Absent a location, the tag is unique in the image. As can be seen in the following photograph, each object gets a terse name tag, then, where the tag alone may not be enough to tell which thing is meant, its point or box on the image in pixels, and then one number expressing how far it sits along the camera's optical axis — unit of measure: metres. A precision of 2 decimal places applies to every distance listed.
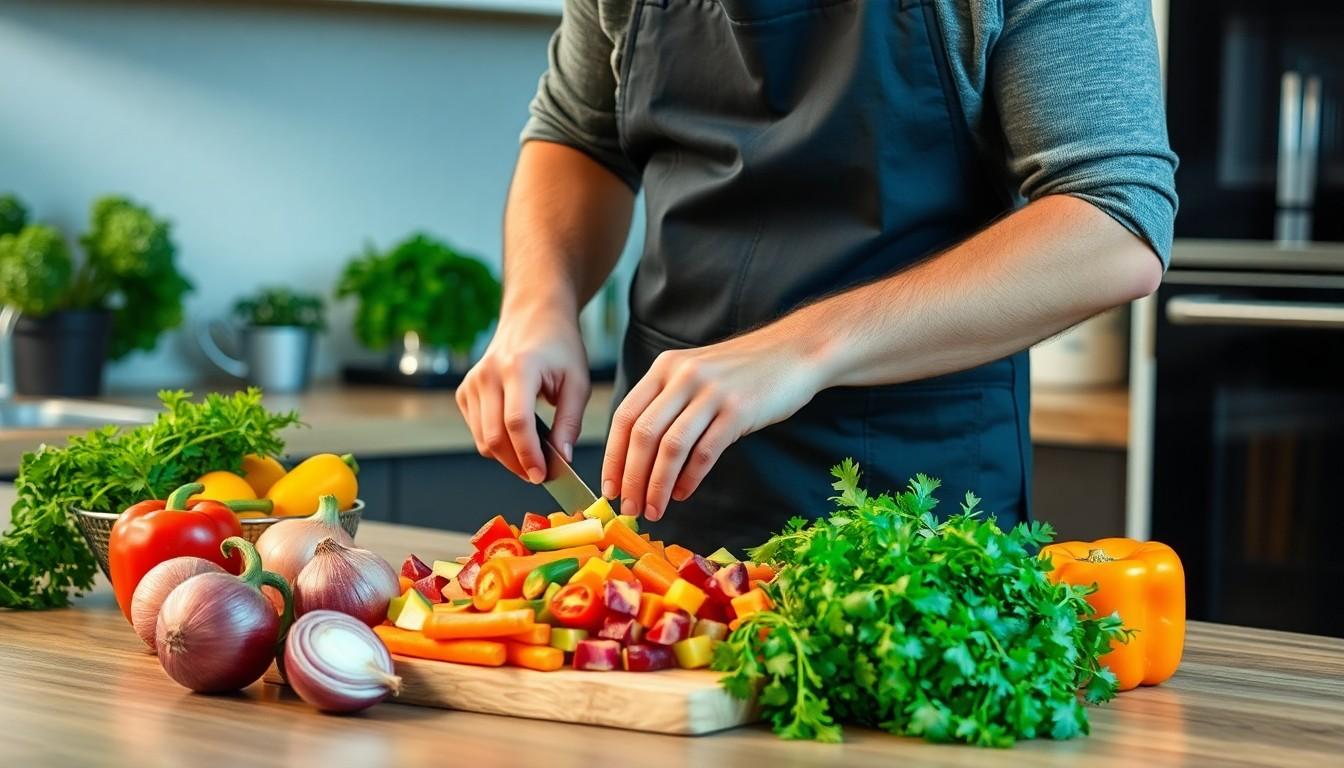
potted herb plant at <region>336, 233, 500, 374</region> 3.24
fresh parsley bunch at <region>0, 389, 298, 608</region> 1.45
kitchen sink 2.86
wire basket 1.41
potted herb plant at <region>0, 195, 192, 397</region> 2.88
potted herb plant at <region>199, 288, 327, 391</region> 3.17
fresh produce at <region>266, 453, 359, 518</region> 1.46
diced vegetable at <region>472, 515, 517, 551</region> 1.29
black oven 2.66
